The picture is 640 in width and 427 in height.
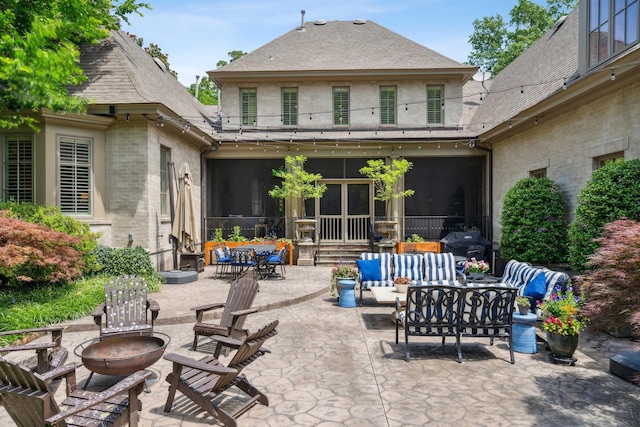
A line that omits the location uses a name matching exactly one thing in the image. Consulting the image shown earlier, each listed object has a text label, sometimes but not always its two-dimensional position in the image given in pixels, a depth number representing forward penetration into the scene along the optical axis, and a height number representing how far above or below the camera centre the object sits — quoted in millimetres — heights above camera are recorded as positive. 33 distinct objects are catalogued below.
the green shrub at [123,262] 9609 -1281
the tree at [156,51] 24611 +10119
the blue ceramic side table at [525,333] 5680 -1795
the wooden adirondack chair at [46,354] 4070 -1582
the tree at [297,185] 14281 +835
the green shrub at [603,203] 6996 +67
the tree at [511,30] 25922 +12445
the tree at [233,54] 37188 +14282
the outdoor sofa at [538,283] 6671 -1309
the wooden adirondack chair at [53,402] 2734 -1398
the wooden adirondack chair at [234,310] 5449 -1459
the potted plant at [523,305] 5855 -1431
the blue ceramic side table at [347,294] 8508 -1828
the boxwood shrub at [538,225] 9766 -435
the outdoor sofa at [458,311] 5414 -1417
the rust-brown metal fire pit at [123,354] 3976 -1547
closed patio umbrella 10938 -179
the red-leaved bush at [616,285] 4332 -891
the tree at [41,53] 6543 +2682
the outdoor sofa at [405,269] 8734 -1344
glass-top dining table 10781 -1317
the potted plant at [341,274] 8883 -1475
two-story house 15203 +3206
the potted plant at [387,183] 14000 +896
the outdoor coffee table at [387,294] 6859 -1565
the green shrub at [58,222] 8617 -279
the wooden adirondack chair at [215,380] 3637 -1666
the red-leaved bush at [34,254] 6688 -786
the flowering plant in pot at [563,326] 5191 -1558
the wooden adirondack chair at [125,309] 5289 -1366
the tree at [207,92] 31714 +9832
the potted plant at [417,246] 13891 -1344
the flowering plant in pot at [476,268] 8477 -1296
